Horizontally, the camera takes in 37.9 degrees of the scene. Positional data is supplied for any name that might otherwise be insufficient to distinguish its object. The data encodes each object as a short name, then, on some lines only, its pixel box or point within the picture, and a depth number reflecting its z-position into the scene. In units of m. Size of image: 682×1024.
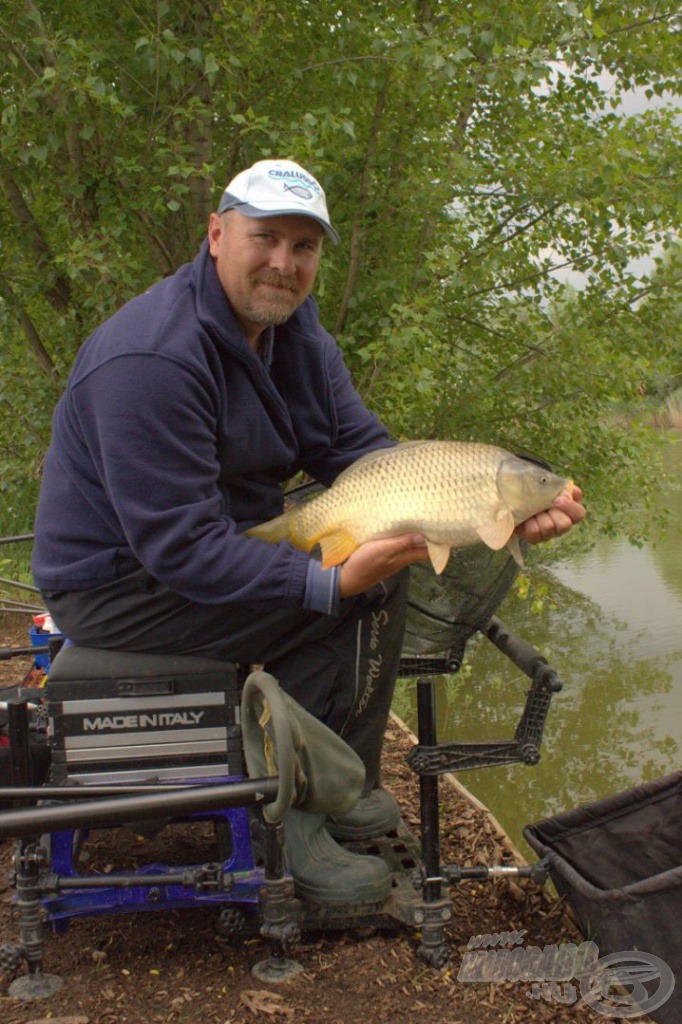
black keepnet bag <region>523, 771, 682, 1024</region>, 1.97
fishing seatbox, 1.62
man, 1.62
